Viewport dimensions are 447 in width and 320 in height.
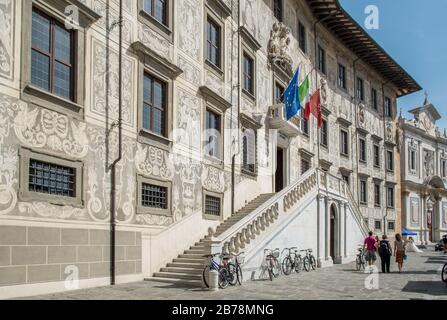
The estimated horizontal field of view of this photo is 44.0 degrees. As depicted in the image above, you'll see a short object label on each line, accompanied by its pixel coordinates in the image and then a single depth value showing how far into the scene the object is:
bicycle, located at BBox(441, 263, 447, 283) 16.71
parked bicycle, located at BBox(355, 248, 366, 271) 22.42
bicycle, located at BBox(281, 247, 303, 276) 19.41
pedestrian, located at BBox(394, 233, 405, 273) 21.47
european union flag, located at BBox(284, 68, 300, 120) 24.33
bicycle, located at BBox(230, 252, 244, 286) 15.34
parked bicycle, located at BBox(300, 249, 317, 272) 21.43
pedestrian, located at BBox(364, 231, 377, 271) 21.67
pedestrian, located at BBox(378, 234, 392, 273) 21.36
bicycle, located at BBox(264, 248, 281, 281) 17.17
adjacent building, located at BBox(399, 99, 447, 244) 48.28
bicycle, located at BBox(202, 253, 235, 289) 14.37
